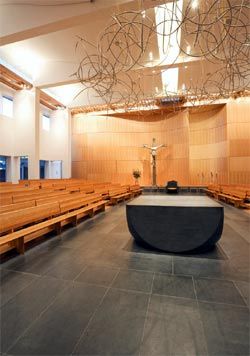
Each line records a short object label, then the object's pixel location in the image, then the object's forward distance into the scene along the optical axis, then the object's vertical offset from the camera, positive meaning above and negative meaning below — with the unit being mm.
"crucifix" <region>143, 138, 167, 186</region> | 12577 +1289
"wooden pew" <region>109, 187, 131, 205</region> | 7520 -707
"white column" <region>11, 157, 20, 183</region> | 10094 +529
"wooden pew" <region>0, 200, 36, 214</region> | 2969 -434
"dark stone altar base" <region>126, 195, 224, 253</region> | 2795 -676
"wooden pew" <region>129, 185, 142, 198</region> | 10080 -683
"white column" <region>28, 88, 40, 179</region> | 9820 +1595
